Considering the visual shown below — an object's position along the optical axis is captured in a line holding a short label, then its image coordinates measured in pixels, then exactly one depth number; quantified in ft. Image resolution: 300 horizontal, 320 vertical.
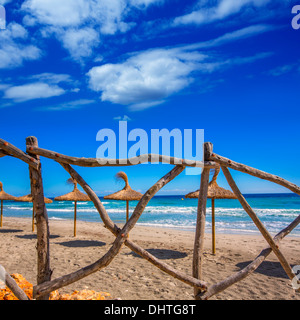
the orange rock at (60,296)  10.04
